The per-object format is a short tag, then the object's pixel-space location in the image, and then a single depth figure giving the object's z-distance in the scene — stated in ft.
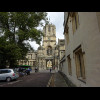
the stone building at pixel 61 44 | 103.39
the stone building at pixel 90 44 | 7.69
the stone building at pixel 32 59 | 179.98
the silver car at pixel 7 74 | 34.01
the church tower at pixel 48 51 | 154.19
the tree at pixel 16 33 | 43.88
